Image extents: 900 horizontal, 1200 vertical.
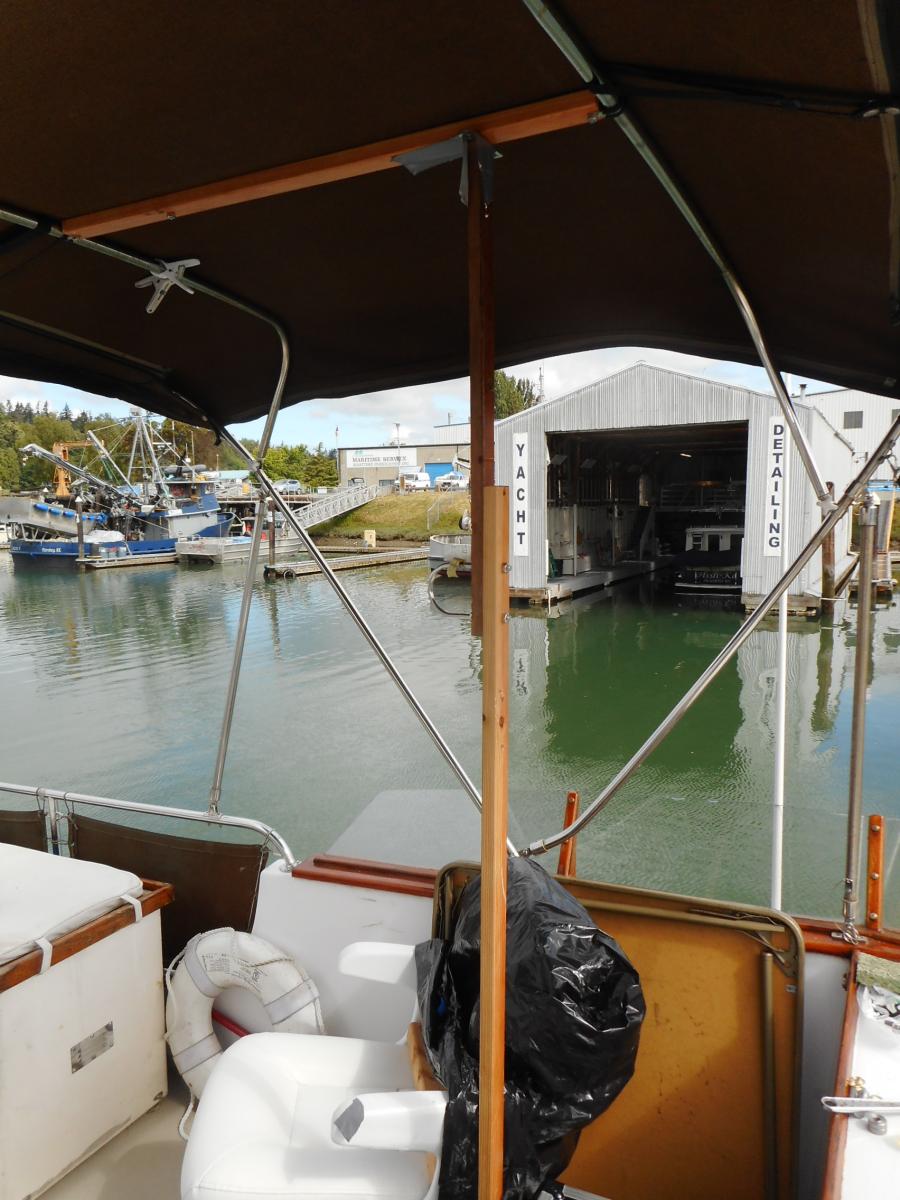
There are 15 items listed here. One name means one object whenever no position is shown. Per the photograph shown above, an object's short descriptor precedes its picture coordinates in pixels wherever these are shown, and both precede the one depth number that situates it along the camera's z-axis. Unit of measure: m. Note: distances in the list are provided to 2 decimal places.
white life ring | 1.83
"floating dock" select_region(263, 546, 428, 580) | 24.53
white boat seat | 1.18
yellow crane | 31.85
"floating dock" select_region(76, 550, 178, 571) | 27.33
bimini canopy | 0.94
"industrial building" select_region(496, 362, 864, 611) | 14.80
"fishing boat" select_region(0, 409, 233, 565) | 28.31
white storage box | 1.63
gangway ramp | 32.09
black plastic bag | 1.20
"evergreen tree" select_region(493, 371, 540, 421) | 39.04
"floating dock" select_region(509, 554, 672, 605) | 17.20
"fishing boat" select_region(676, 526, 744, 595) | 19.11
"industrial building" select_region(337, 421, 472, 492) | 48.16
